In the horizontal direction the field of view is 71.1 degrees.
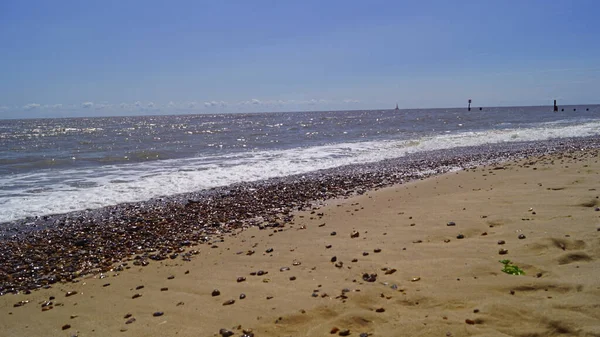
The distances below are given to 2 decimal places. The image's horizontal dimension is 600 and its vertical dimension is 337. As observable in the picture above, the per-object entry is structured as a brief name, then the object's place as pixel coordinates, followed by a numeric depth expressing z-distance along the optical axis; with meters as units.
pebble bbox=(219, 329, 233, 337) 4.03
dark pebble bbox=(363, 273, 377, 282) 4.94
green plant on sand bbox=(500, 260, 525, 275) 4.73
